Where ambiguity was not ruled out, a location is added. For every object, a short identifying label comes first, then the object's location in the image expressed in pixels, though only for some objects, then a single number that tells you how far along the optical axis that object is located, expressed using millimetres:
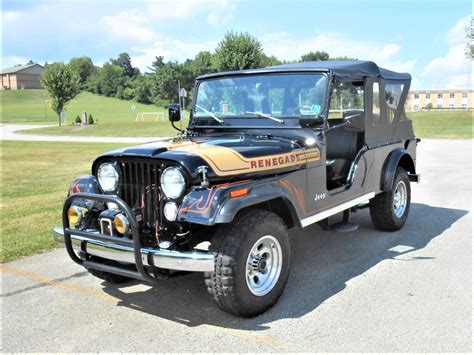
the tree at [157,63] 90462
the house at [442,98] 105688
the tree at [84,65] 127875
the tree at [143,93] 88688
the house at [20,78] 126312
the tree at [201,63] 76125
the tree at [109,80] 103938
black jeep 3369
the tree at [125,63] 128500
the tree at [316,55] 72500
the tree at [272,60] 66662
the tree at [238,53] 42156
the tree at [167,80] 76750
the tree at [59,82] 43125
